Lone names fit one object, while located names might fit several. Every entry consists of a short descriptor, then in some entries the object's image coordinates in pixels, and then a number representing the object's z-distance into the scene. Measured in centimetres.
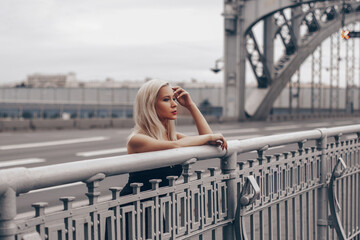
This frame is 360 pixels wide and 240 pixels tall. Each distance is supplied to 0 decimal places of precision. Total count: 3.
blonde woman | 297
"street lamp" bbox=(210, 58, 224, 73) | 2972
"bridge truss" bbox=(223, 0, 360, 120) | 3188
